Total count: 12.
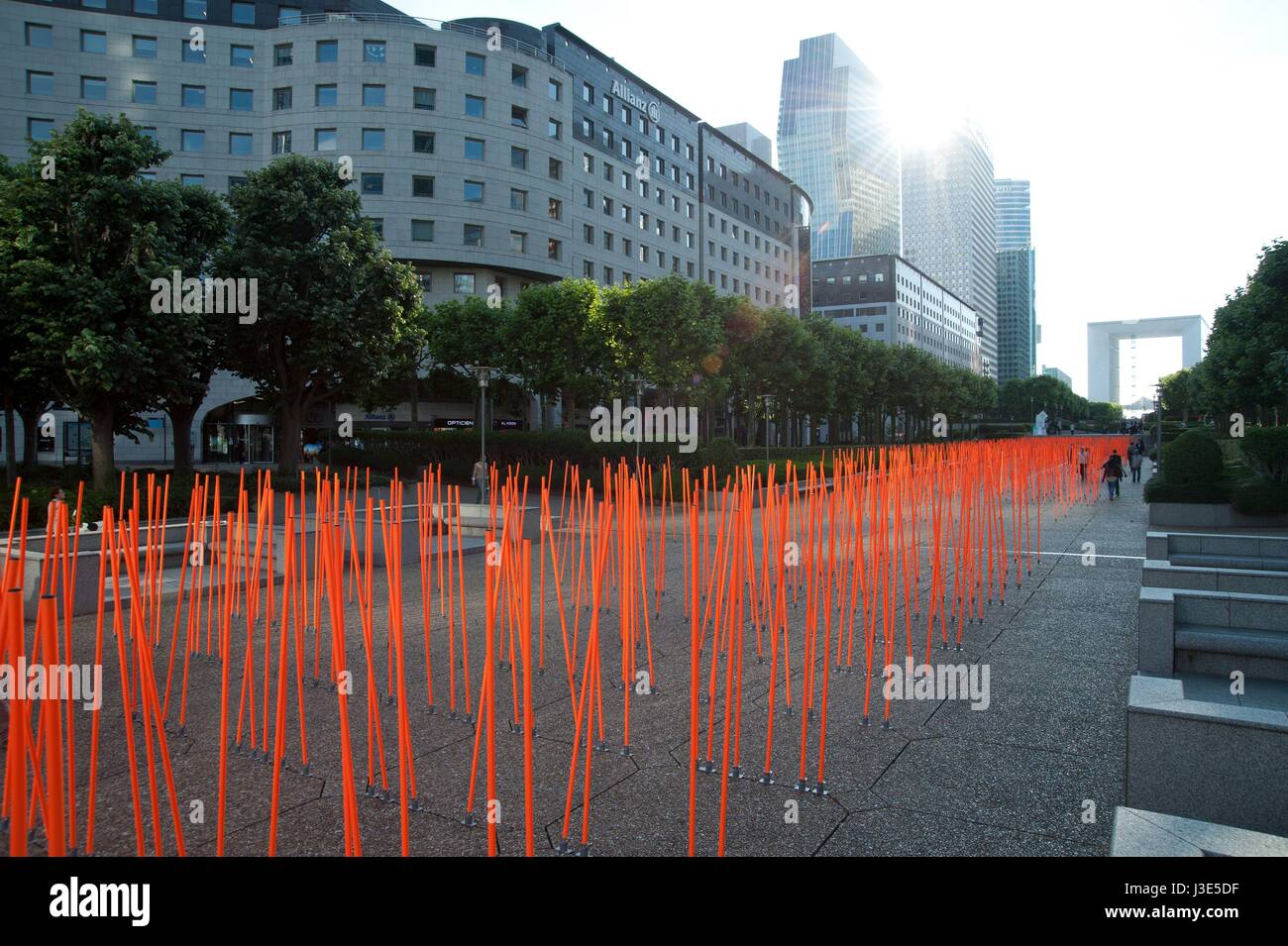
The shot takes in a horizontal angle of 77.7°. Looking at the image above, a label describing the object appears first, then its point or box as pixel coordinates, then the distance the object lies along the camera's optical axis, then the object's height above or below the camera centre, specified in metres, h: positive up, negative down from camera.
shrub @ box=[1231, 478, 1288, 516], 18.19 -0.99
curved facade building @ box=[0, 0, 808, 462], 48.53 +22.54
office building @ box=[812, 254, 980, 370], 148.00 +30.32
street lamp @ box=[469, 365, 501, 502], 24.34 +2.50
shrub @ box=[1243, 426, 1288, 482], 19.00 +0.11
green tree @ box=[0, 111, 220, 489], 18.92 +4.67
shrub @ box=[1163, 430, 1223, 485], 19.64 -0.13
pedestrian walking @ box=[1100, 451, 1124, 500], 27.95 -0.60
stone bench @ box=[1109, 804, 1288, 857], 3.19 -1.59
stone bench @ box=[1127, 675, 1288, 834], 4.02 -1.57
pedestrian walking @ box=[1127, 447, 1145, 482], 37.42 -0.26
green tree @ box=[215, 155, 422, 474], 25.48 +5.57
